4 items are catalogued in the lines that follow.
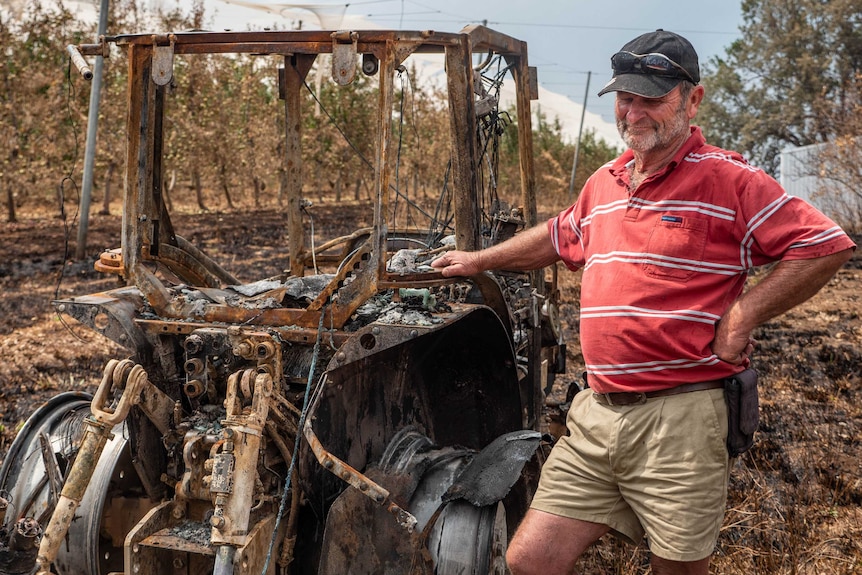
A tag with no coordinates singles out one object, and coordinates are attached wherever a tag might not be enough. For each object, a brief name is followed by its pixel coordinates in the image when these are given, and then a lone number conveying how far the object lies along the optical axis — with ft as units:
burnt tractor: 9.45
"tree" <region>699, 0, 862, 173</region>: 95.14
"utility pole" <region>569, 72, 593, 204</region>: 97.14
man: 8.11
